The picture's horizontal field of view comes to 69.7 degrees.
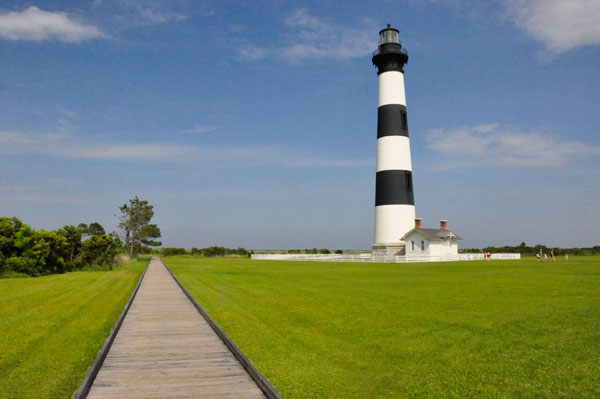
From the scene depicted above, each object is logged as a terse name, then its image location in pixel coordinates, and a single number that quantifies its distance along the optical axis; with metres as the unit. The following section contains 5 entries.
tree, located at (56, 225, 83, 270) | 33.06
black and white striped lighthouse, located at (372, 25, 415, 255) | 42.12
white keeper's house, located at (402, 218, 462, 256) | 43.41
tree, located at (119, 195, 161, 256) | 66.56
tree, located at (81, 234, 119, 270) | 34.50
